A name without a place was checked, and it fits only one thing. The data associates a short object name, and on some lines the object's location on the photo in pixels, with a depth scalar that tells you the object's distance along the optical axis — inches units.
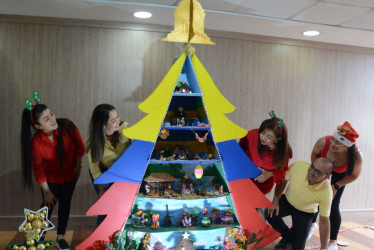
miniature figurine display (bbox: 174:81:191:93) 104.4
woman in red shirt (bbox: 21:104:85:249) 111.3
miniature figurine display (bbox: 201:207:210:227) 105.6
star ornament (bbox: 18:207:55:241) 99.6
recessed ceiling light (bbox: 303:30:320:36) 144.6
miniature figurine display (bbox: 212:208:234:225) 108.6
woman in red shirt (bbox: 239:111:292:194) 113.3
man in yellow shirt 110.9
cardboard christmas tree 101.5
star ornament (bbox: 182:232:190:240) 102.5
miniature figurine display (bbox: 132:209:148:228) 103.3
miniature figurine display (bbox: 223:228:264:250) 103.5
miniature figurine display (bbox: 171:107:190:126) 105.2
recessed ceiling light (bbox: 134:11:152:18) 127.5
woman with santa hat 117.8
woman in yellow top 108.3
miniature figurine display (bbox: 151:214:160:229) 103.7
